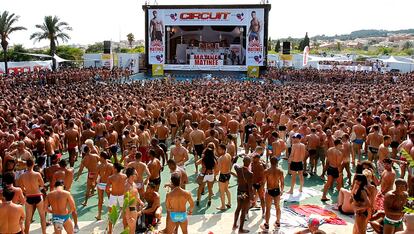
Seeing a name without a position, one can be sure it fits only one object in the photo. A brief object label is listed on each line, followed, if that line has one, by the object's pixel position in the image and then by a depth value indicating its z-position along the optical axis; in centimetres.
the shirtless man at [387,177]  720
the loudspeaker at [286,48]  3442
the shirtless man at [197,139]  1037
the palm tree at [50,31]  3972
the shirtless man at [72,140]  1020
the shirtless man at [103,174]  733
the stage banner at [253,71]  3506
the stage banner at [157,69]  3591
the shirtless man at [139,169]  726
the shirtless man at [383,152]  878
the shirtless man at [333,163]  825
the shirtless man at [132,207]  611
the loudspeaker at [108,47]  3384
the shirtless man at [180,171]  706
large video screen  3484
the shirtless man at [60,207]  592
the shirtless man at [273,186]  693
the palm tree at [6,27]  3231
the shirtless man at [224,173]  779
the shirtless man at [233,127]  1158
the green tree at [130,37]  7972
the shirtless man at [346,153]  864
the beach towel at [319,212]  730
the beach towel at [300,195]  848
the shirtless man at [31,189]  666
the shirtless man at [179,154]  850
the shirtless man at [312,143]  991
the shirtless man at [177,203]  603
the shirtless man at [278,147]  914
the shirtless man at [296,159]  861
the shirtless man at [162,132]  1121
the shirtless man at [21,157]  787
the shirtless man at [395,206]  564
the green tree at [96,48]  7588
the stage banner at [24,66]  3160
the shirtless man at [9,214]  537
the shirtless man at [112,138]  1020
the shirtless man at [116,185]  654
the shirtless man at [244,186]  668
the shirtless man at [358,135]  1082
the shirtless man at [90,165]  800
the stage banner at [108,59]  3369
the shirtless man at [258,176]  710
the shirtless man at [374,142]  1008
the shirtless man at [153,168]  762
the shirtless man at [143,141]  952
